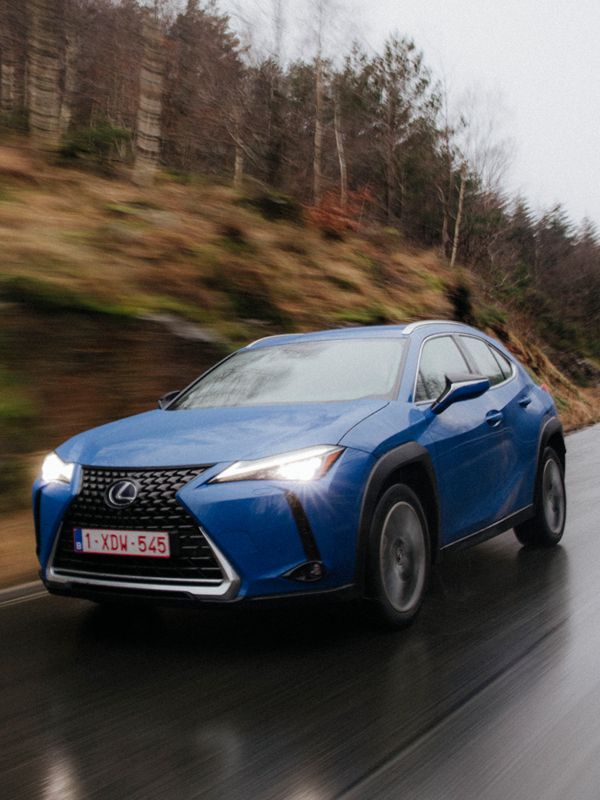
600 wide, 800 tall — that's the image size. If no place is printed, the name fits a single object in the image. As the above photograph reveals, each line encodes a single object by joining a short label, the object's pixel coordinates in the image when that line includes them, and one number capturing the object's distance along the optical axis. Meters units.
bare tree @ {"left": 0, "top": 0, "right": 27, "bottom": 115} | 15.75
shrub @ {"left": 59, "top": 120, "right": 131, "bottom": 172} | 15.98
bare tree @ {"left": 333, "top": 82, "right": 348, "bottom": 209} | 29.21
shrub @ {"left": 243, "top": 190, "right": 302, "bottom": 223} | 18.41
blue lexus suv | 4.08
